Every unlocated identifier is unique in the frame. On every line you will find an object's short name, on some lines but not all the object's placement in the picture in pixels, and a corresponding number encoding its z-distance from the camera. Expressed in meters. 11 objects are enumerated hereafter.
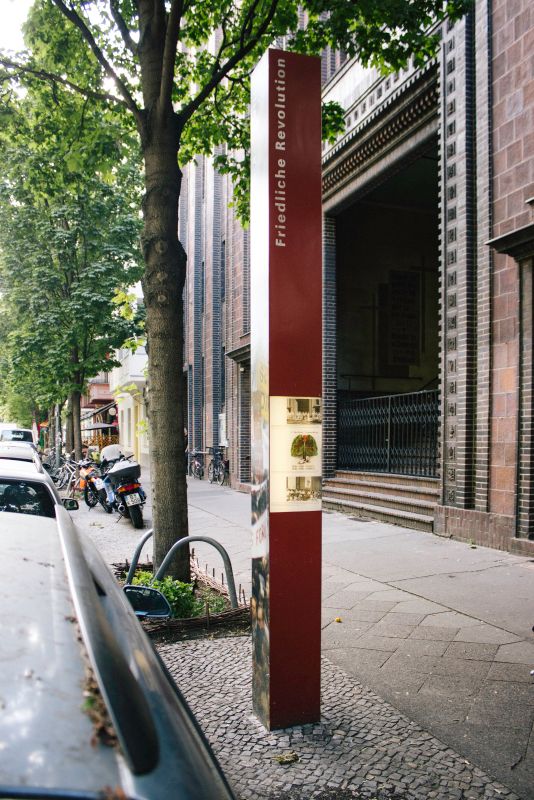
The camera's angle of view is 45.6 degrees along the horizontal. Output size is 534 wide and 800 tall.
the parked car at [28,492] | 4.59
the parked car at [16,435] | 26.62
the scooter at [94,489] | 14.18
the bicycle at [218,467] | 20.08
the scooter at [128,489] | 11.66
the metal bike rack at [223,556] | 5.25
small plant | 5.24
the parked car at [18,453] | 7.43
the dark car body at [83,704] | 1.06
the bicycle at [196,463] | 23.32
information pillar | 3.40
